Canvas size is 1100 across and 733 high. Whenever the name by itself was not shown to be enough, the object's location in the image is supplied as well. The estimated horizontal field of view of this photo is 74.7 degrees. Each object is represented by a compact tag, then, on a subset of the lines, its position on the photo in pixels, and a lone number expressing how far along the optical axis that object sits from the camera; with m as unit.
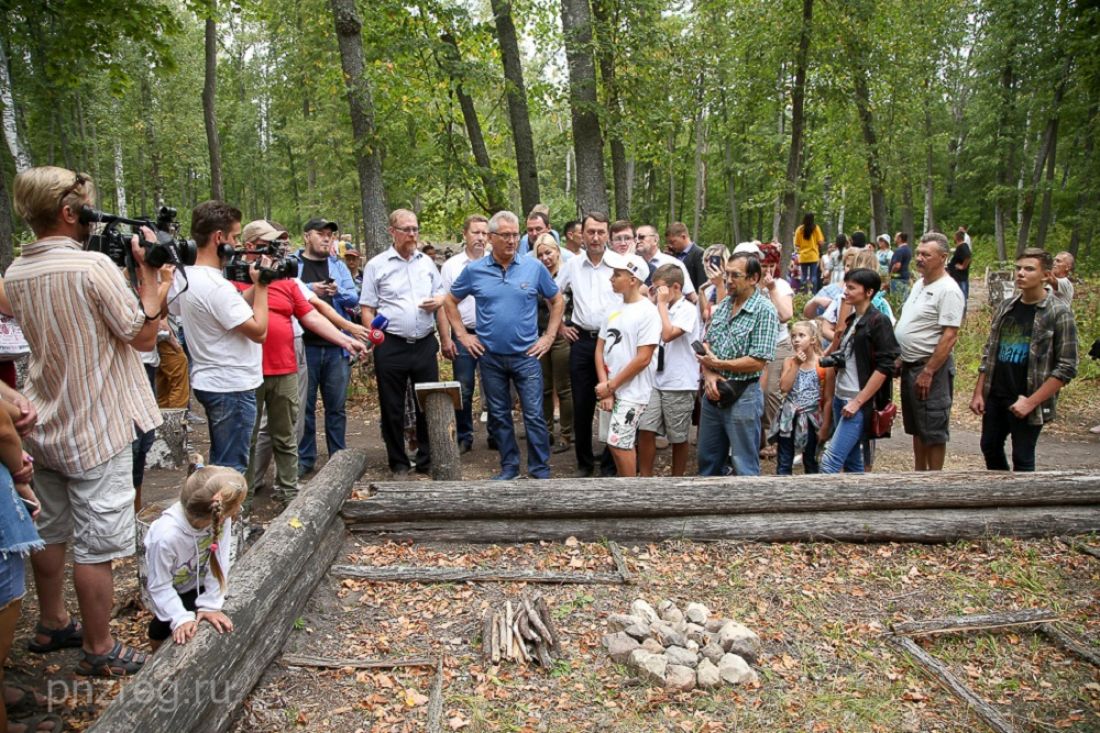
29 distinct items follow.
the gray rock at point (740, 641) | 3.35
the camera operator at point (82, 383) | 2.95
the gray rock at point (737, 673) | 3.21
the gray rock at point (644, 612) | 3.64
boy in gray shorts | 5.30
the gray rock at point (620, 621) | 3.58
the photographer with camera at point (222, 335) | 4.13
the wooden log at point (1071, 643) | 3.42
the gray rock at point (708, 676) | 3.19
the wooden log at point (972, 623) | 3.64
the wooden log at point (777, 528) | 4.67
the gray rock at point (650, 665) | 3.20
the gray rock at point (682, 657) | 3.27
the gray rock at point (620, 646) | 3.39
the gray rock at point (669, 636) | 3.42
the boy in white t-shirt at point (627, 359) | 5.09
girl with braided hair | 2.76
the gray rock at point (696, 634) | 3.47
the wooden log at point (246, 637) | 2.43
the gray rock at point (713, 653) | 3.33
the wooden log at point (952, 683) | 2.96
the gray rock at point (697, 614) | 3.62
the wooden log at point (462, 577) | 4.19
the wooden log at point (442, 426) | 5.50
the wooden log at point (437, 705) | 2.96
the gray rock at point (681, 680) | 3.17
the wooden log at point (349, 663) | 3.36
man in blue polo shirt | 5.48
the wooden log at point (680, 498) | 4.69
